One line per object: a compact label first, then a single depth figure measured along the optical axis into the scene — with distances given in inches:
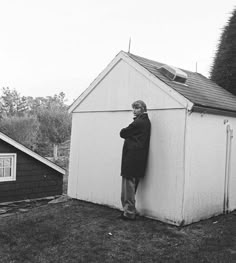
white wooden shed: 233.8
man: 242.8
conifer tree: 366.1
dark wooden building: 449.1
